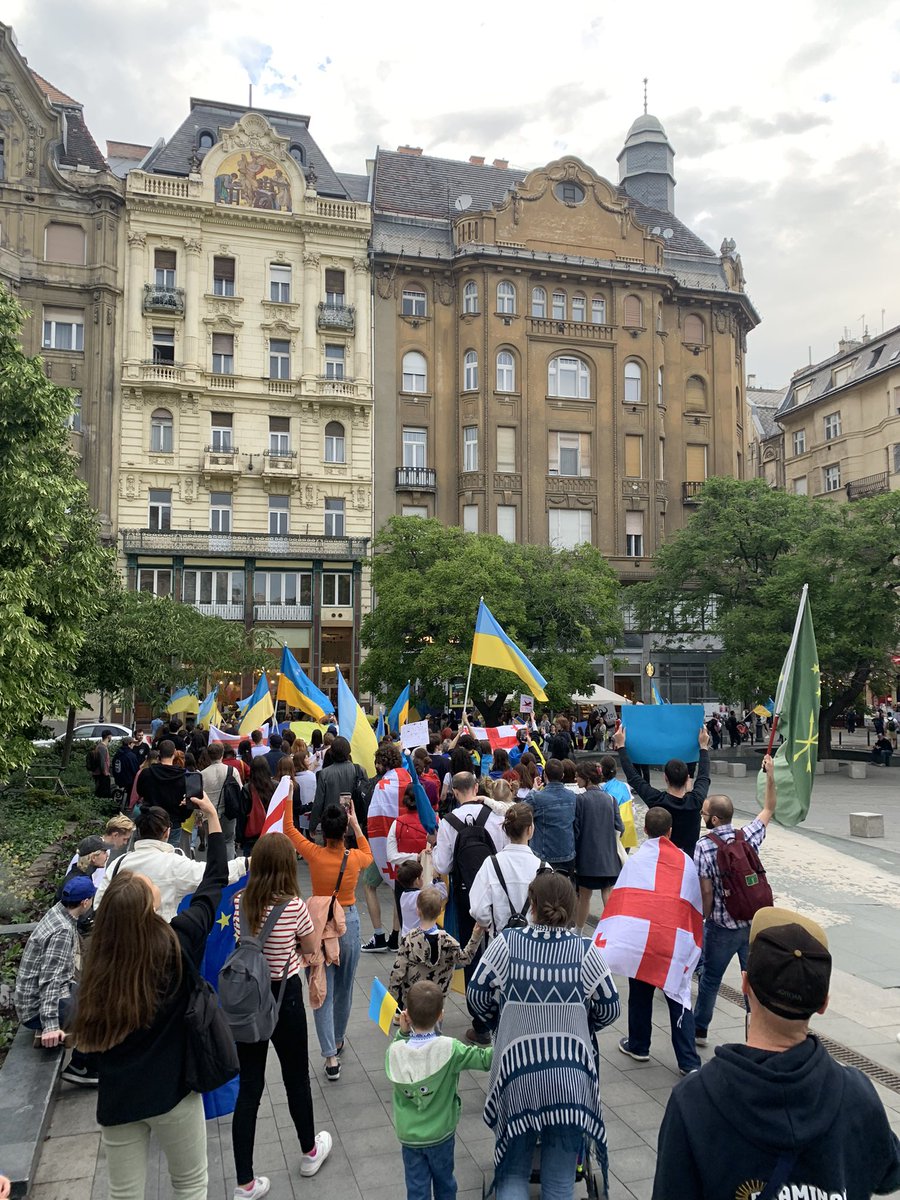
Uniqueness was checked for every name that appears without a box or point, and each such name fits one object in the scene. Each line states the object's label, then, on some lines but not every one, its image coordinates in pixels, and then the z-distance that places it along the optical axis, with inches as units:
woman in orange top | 243.4
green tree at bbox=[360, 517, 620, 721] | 1122.7
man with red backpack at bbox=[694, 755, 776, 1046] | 240.7
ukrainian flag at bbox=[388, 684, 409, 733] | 670.5
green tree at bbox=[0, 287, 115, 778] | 478.0
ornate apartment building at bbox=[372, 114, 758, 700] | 1711.4
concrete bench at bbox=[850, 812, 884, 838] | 626.2
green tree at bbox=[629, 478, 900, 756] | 1013.8
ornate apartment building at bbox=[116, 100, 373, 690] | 1585.9
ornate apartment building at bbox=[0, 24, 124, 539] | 1528.1
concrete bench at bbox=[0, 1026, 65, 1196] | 191.3
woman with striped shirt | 192.5
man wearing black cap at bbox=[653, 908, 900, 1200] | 92.5
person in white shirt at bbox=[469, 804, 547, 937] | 225.1
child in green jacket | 161.6
